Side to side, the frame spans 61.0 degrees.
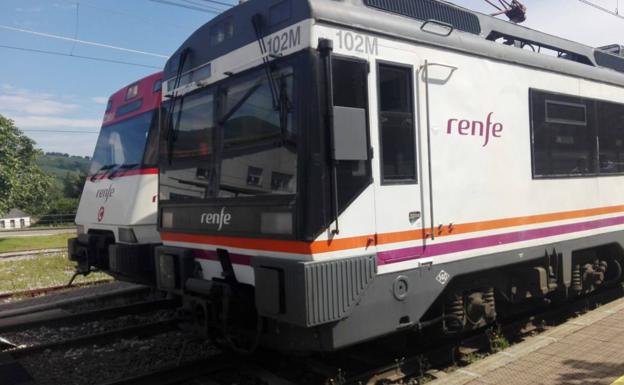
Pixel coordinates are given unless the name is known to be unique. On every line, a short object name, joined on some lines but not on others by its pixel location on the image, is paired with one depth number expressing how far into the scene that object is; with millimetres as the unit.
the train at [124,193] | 7383
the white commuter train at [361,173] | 3801
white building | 64838
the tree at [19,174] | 26781
